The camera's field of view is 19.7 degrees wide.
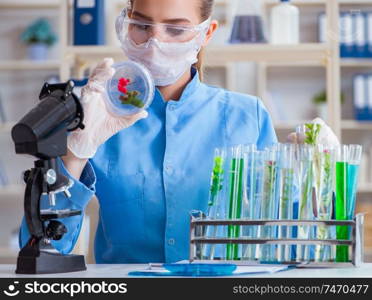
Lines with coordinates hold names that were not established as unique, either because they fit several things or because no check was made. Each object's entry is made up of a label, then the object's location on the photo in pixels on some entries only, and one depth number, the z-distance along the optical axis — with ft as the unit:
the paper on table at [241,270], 4.94
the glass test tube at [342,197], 5.41
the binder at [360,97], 16.71
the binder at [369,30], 16.56
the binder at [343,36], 16.46
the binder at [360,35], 16.61
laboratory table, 4.99
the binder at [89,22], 12.64
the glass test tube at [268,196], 5.41
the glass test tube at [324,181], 5.45
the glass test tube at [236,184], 5.56
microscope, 5.07
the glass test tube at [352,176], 5.49
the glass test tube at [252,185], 5.53
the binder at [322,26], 17.34
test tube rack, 5.31
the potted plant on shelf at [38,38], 17.89
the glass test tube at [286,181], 5.47
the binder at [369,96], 16.61
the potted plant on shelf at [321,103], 17.25
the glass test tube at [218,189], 5.66
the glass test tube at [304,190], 5.39
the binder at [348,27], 16.56
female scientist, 6.60
